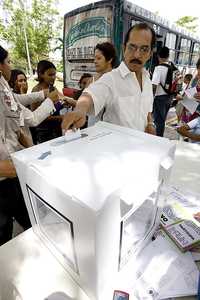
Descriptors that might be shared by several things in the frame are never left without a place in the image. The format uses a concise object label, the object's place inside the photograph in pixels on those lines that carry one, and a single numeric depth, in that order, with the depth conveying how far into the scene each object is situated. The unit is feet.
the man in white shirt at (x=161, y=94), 11.43
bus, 10.09
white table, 1.90
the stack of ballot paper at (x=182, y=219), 2.35
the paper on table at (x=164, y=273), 1.90
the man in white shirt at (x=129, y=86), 3.86
